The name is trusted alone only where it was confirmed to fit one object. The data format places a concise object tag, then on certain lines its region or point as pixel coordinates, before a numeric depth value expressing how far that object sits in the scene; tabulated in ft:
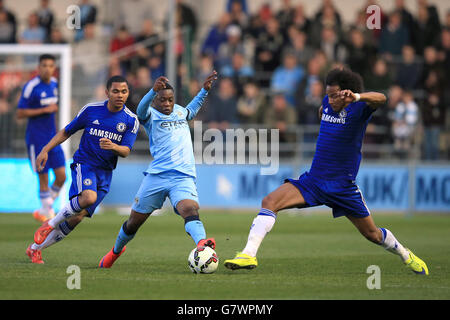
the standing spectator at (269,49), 73.72
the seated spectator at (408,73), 73.41
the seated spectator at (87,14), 72.70
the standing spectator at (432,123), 69.82
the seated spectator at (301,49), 73.20
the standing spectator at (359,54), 70.13
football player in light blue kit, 31.42
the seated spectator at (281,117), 69.15
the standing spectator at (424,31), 73.77
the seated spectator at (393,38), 73.77
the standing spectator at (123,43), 73.51
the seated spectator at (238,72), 72.08
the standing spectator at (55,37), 73.20
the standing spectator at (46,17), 74.23
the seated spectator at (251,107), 69.26
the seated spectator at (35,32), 74.23
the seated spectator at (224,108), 69.31
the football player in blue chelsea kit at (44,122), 50.65
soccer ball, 29.50
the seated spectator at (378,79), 70.03
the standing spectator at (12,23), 73.36
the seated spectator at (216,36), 75.25
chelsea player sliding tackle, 30.40
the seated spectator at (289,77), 72.23
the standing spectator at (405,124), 69.92
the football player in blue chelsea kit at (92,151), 33.12
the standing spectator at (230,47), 73.87
